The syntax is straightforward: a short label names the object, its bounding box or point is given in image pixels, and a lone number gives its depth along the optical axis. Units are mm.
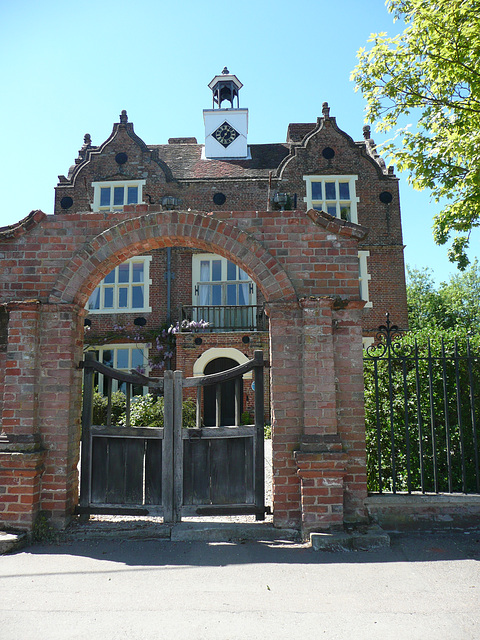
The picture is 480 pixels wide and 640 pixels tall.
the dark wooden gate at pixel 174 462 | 5195
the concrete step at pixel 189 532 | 4867
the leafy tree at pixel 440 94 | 6707
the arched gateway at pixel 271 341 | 4852
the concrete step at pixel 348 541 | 4566
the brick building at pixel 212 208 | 16609
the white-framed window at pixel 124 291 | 16828
